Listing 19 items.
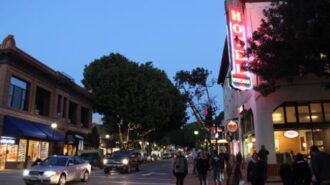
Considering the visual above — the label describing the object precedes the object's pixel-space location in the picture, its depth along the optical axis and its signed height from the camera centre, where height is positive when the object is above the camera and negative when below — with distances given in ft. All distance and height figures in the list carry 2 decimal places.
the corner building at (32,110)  118.32 +22.93
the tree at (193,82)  133.69 +30.44
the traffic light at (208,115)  90.64 +13.25
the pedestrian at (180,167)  56.90 +1.24
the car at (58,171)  64.03 +0.87
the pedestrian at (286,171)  38.14 +0.44
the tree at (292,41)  48.52 +17.40
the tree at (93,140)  186.19 +16.22
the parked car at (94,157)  137.18 +6.31
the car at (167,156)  372.25 +18.50
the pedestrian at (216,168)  70.59 +1.36
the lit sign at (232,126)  89.45 +10.67
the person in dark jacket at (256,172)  40.01 +0.38
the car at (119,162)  109.81 +3.78
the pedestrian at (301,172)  37.42 +0.34
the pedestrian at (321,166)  30.53 +0.71
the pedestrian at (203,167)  64.23 +1.39
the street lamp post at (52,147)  149.36 +10.58
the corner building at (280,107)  78.28 +13.14
